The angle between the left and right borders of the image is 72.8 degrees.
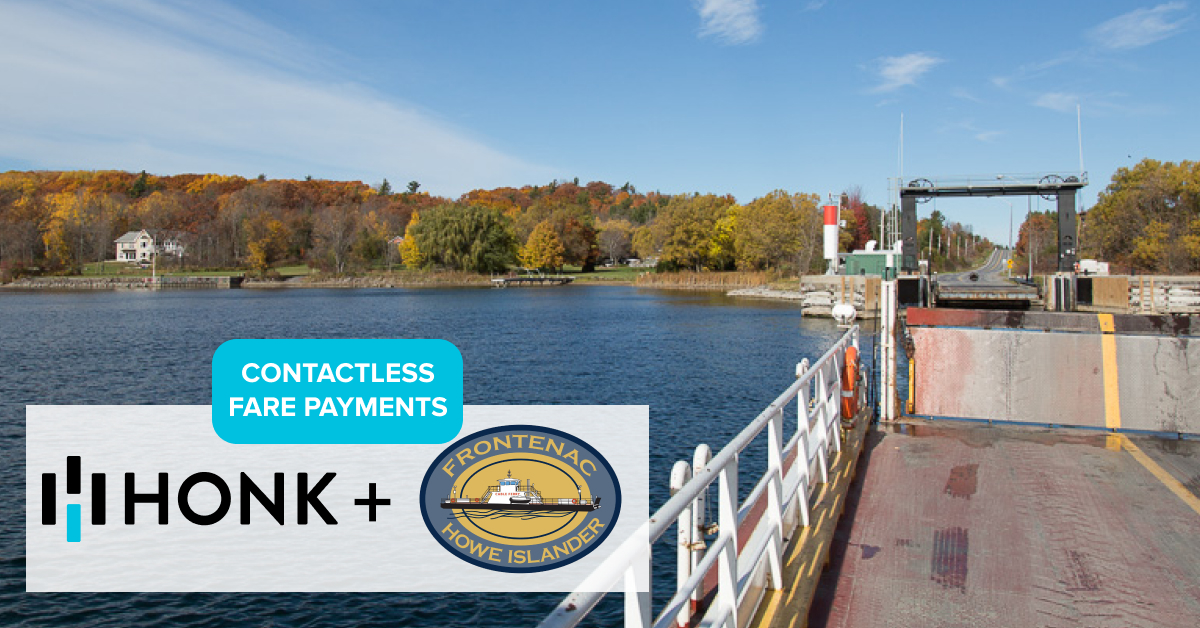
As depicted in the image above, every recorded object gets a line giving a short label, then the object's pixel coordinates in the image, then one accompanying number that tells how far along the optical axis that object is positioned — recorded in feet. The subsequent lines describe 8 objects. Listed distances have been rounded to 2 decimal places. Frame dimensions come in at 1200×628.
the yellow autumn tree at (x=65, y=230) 426.92
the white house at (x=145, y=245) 453.66
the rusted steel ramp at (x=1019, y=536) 15.28
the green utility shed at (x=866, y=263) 186.09
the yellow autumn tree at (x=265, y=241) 423.64
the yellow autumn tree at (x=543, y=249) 404.36
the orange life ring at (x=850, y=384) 31.01
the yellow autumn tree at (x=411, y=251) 388.23
